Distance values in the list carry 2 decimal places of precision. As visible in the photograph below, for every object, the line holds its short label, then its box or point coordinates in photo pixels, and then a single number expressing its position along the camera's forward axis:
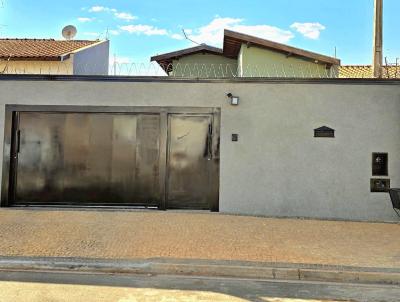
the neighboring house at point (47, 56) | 17.86
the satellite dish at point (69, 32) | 22.52
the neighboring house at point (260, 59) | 16.41
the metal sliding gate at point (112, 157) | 10.99
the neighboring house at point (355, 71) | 20.13
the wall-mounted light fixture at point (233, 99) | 10.84
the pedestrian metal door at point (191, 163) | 10.98
